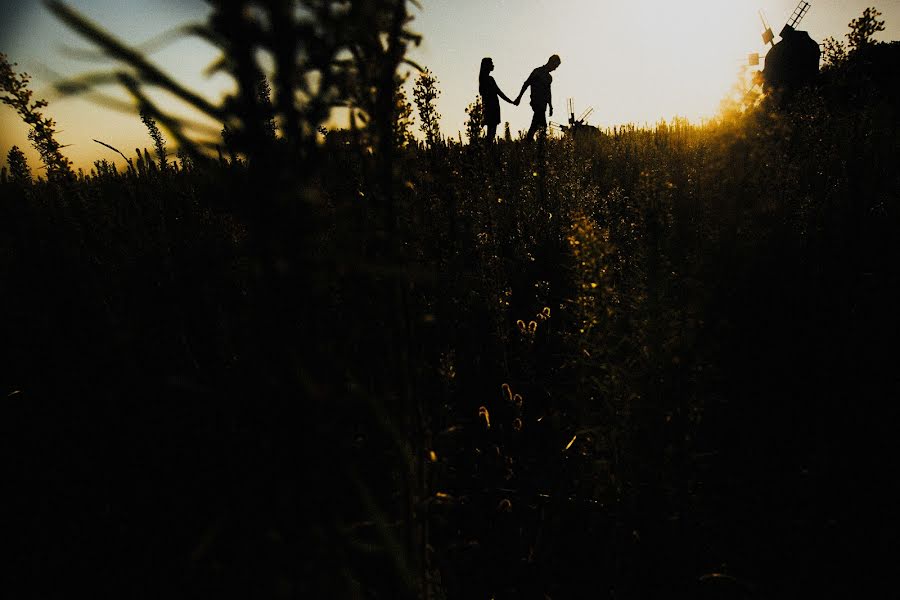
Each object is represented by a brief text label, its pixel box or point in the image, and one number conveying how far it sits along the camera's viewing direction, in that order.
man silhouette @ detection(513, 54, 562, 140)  9.97
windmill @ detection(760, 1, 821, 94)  24.91
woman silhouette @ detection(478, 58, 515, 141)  10.13
